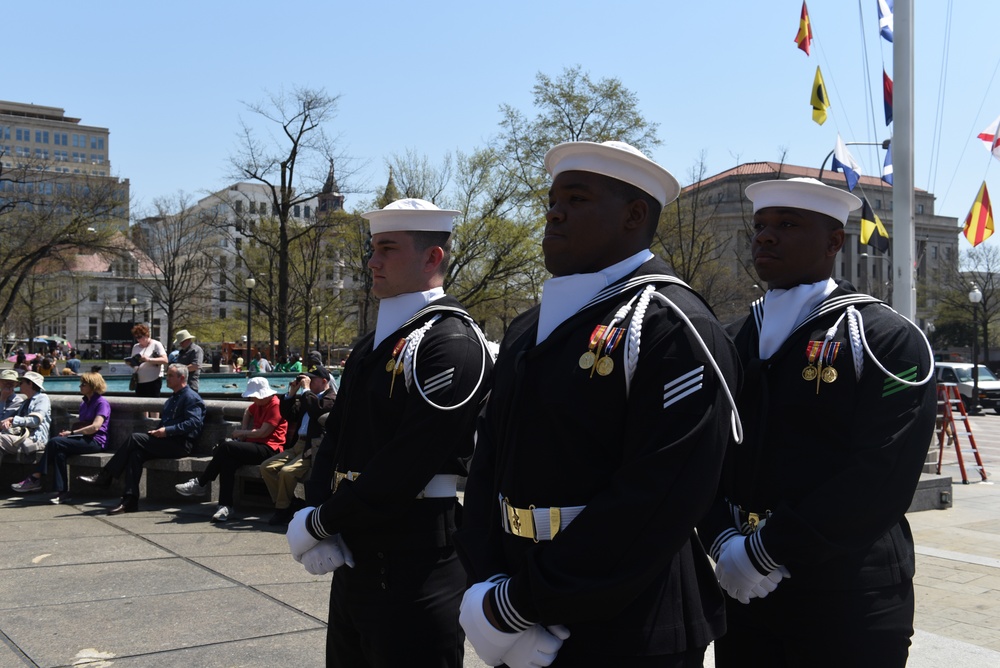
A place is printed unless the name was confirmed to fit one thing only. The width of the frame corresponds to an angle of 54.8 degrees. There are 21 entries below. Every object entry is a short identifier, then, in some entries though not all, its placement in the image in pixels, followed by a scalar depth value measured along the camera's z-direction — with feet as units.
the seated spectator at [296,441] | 29.25
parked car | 113.70
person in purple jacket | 34.50
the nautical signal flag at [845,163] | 46.70
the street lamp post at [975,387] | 111.24
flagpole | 38.32
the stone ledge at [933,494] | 34.01
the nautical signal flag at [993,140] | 38.22
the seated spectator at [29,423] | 35.35
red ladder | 43.17
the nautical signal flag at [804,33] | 48.75
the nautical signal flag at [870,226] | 46.11
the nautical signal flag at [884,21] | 41.14
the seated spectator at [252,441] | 31.17
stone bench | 32.01
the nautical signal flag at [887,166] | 44.04
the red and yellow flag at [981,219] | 42.83
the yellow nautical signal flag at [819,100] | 47.73
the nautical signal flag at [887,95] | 42.92
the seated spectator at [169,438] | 32.78
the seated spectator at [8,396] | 37.68
